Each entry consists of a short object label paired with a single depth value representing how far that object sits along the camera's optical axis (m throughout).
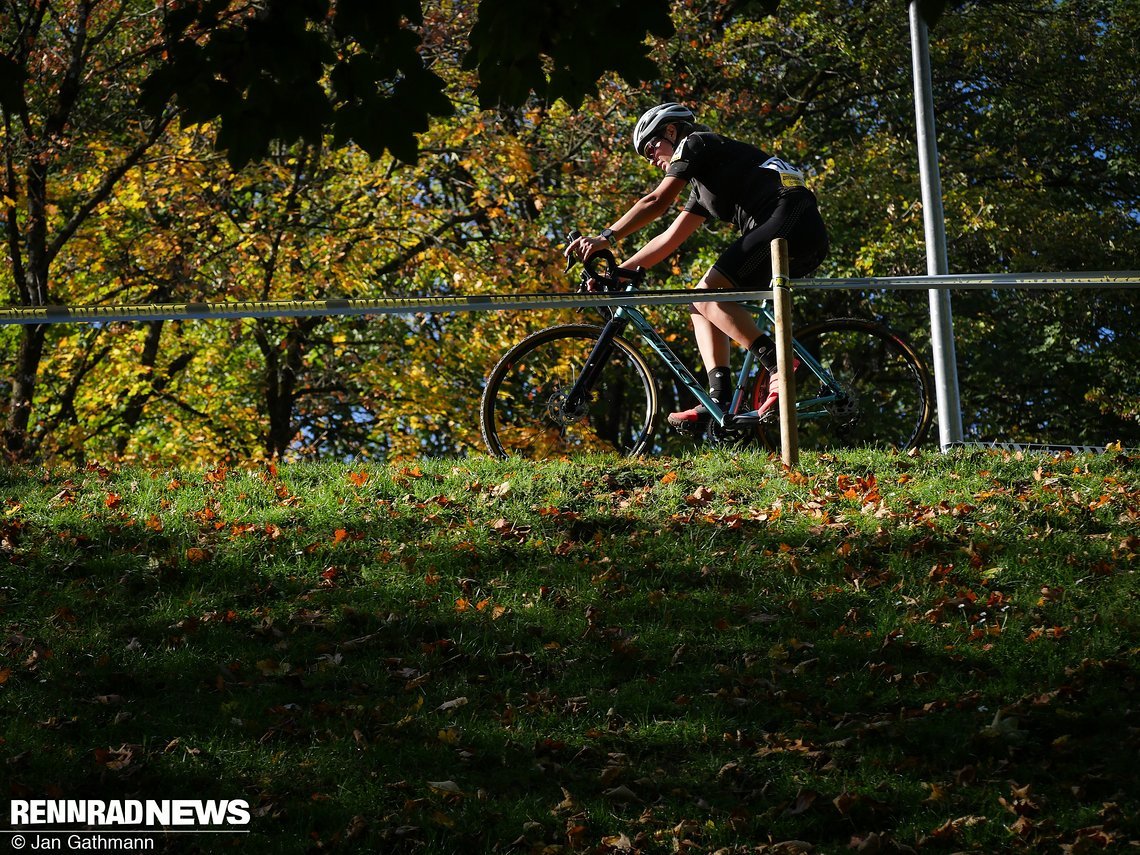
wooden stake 16.61
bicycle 17.53
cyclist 16.78
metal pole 20.53
